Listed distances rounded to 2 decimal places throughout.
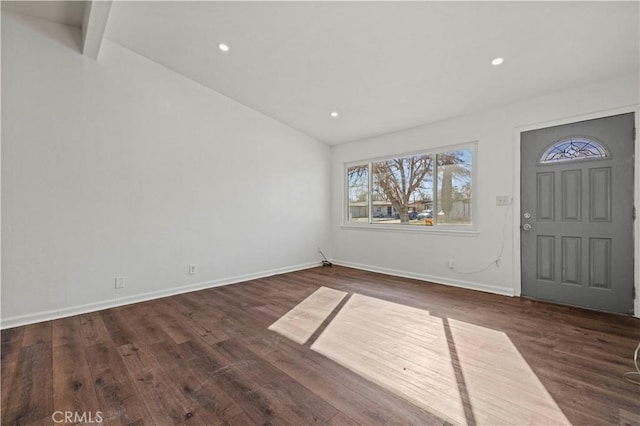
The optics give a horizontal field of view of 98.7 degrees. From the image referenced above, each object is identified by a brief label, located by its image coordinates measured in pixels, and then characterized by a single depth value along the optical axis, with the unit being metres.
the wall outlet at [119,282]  3.39
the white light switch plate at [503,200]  3.72
